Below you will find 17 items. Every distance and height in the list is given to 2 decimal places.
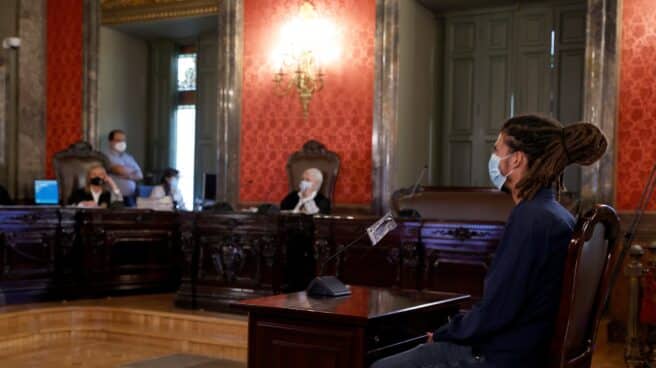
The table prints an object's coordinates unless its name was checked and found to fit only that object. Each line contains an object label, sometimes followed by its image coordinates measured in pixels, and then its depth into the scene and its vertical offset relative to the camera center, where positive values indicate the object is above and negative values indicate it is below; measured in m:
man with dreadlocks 1.94 -0.23
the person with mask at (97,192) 7.48 -0.28
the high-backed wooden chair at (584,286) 1.85 -0.30
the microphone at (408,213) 5.52 -0.32
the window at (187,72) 10.39 +1.36
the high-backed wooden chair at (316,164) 7.57 +0.05
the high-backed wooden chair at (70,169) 8.26 -0.06
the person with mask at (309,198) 6.95 -0.28
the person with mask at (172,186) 8.14 -0.23
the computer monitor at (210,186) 8.27 -0.22
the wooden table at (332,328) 2.36 -0.54
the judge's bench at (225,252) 5.33 -0.70
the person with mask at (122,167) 8.59 -0.03
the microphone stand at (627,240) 3.81 -0.36
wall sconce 7.80 +1.26
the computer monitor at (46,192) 8.44 -0.33
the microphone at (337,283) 2.71 -0.43
